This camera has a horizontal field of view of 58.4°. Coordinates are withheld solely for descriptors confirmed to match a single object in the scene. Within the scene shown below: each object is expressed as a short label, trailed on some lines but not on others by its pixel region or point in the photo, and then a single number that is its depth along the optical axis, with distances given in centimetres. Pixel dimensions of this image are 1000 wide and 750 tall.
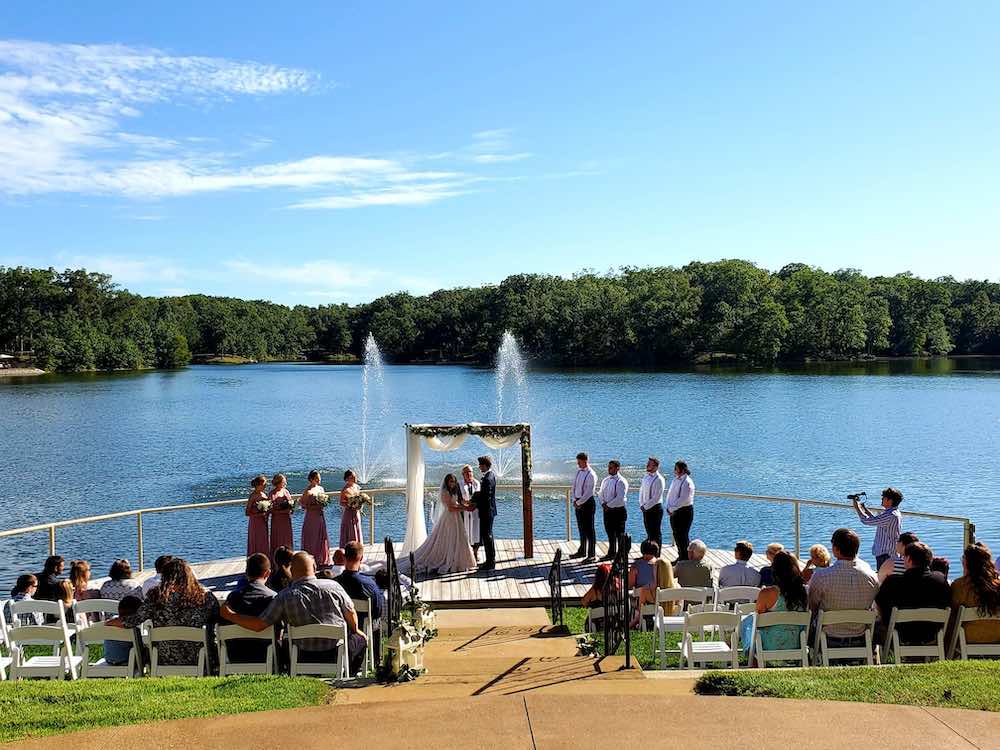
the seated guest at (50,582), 909
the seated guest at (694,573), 998
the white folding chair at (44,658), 751
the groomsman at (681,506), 1414
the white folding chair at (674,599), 813
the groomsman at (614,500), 1426
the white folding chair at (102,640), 739
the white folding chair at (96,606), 833
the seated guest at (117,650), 783
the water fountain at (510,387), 3647
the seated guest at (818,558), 865
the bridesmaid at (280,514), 1318
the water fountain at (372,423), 3384
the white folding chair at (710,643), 753
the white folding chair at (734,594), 863
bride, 1380
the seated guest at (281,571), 847
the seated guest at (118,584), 941
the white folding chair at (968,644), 752
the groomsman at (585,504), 1459
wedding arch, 1476
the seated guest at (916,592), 766
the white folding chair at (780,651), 754
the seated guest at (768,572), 874
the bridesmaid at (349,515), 1319
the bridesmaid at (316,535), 1358
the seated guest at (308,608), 741
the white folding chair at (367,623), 829
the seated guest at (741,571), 966
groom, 1394
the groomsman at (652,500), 1423
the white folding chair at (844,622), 747
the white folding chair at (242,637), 737
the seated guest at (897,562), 852
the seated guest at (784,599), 776
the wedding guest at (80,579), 958
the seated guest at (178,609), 751
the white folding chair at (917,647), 746
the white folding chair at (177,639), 731
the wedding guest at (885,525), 1129
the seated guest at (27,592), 895
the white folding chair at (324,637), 721
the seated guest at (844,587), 772
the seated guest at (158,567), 807
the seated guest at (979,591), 749
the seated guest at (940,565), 877
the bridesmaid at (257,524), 1307
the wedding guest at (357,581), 870
